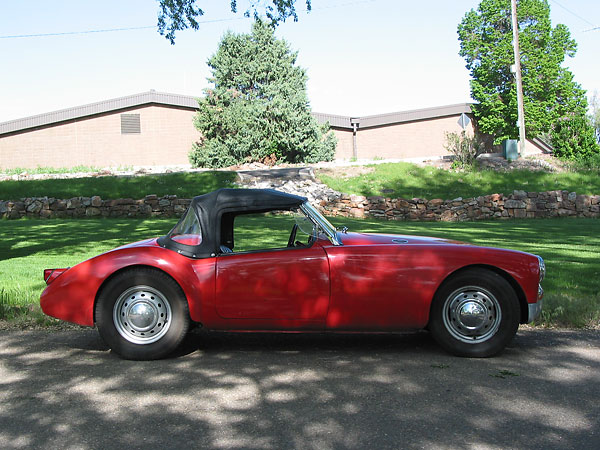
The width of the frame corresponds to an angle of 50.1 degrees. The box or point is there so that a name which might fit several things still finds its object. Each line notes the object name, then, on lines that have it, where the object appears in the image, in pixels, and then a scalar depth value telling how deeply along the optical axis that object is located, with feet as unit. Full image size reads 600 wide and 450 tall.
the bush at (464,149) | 80.02
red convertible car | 15.90
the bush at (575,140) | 94.48
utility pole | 88.48
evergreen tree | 99.91
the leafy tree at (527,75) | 127.24
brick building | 111.65
